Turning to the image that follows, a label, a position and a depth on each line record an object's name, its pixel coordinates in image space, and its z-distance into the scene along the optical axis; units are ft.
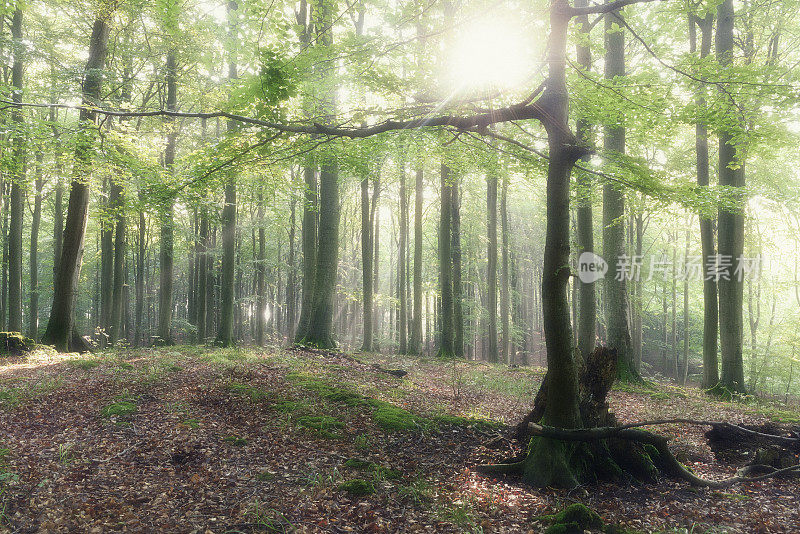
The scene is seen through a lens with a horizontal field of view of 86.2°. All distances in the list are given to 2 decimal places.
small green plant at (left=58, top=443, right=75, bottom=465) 15.50
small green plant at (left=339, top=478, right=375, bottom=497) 14.97
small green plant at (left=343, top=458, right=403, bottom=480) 16.39
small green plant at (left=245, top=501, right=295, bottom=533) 12.55
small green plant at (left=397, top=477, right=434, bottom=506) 14.87
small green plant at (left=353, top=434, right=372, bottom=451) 18.95
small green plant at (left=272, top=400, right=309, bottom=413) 22.26
